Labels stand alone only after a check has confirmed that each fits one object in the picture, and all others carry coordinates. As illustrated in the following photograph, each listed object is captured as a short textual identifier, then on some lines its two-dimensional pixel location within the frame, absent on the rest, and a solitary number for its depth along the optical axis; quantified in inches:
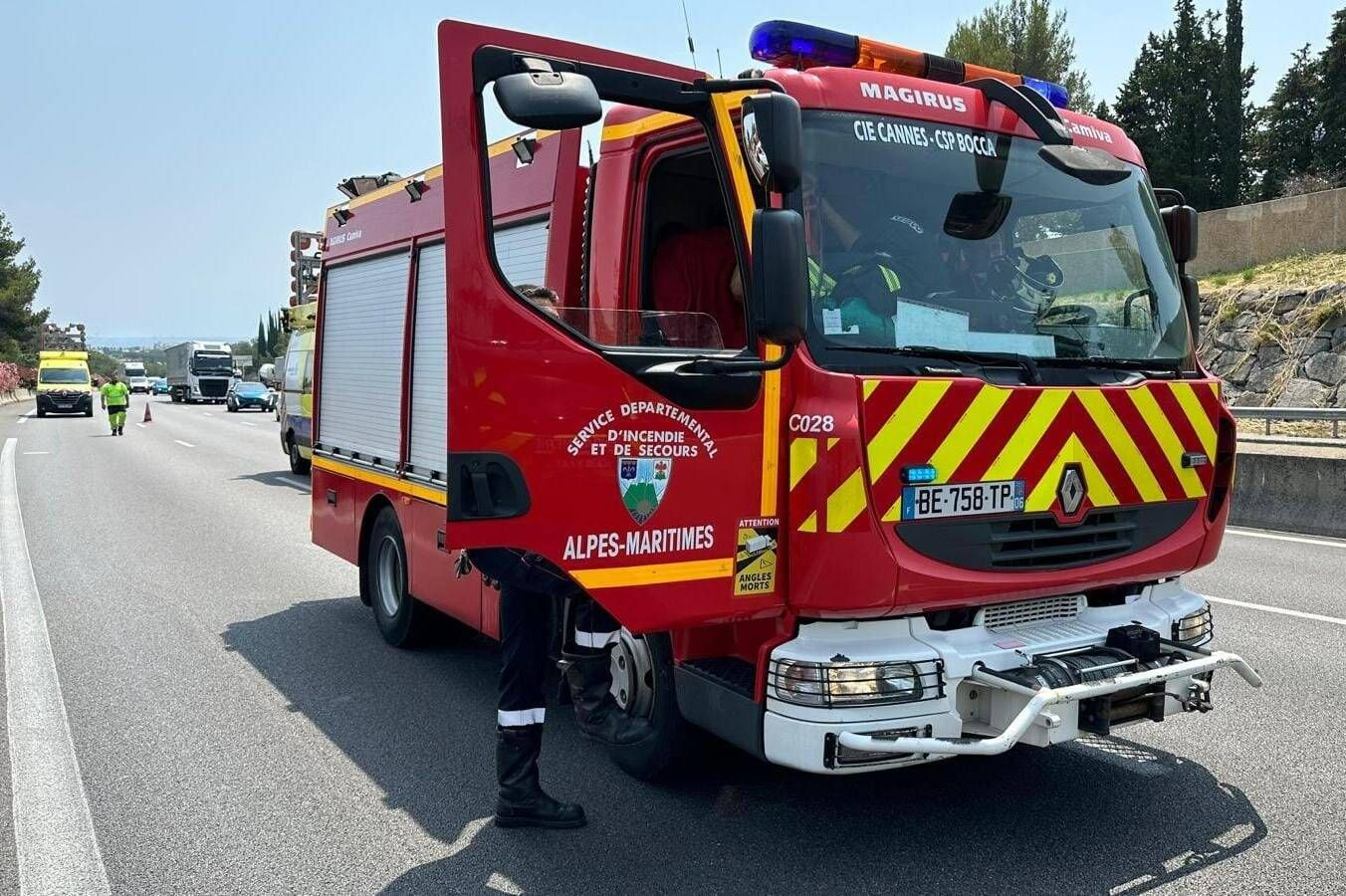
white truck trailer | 2260.1
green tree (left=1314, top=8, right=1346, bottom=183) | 1491.1
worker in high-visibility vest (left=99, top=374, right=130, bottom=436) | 1201.4
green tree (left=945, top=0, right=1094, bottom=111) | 1635.1
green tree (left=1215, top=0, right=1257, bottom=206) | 1534.2
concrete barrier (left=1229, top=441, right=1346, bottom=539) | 459.5
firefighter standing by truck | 166.6
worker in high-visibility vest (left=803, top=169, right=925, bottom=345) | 147.3
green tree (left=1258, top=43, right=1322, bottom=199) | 1593.3
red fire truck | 142.8
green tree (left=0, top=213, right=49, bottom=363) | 2984.7
